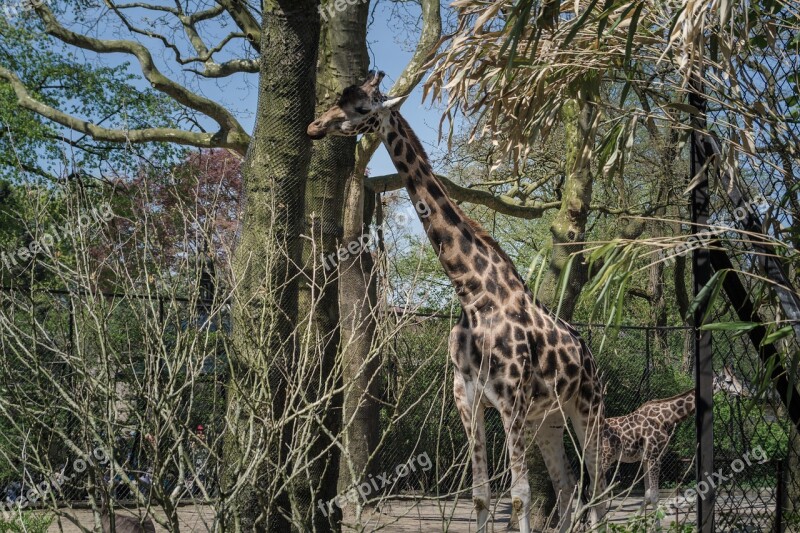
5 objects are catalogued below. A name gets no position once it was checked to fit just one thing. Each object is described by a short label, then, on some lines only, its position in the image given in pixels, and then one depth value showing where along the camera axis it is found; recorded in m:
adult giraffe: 10.16
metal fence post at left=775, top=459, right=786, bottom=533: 11.81
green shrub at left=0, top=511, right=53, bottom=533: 11.30
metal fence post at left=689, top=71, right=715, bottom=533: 8.42
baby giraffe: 17.92
